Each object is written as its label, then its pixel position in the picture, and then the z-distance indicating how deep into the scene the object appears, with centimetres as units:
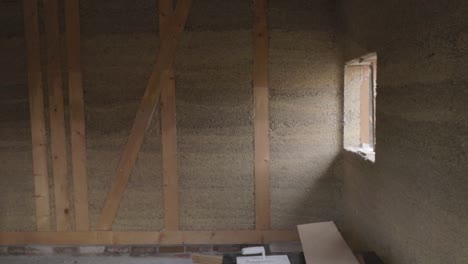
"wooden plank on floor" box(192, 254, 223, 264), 167
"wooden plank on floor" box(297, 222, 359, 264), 152
